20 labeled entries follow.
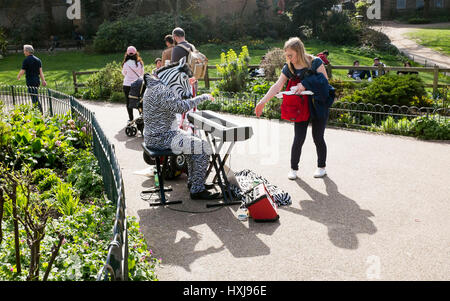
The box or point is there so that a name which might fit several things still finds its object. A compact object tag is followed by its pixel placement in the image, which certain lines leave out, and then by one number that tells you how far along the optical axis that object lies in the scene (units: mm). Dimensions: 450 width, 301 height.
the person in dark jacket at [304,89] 6754
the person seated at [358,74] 18117
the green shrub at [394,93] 11328
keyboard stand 6188
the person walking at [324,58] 12789
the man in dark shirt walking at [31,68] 12609
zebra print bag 6230
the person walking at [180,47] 8383
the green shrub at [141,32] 31453
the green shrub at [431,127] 9595
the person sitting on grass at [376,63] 17344
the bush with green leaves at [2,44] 31031
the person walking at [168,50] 9758
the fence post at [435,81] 13586
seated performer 6141
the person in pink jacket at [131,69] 10938
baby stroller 10459
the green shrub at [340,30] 31844
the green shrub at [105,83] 16711
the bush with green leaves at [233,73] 15016
